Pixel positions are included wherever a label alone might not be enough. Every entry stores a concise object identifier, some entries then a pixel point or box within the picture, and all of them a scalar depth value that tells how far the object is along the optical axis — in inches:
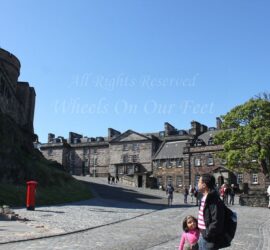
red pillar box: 581.2
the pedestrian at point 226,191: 899.5
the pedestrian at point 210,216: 166.2
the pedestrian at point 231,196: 911.3
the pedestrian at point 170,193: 869.4
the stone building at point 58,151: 2528.6
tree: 1018.3
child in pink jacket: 192.2
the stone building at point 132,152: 2224.2
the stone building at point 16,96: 1157.3
